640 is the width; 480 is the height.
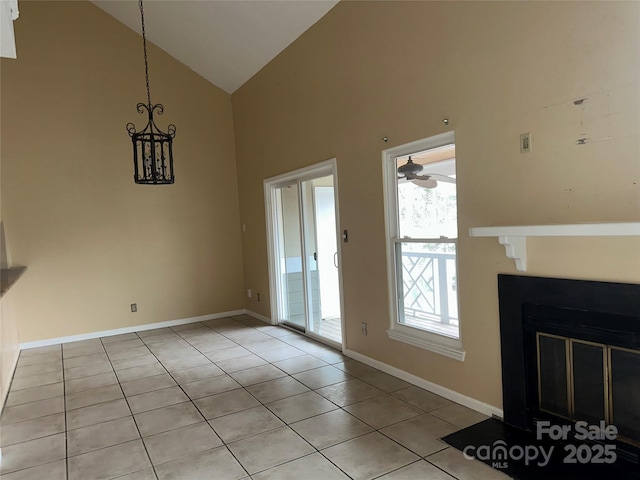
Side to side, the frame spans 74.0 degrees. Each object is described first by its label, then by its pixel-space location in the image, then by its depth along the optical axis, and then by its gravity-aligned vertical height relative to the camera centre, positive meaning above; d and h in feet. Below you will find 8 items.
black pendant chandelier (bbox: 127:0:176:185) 11.18 +2.10
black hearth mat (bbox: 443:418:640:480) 6.88 -4.11
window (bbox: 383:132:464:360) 10.05 -0.42
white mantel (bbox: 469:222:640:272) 5.90 -0.17
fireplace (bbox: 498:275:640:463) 6.91 -2.41
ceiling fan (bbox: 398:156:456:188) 10.39 +1.34
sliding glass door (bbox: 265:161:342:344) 15.28 -0.79
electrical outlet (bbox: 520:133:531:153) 7.89 +1.50
